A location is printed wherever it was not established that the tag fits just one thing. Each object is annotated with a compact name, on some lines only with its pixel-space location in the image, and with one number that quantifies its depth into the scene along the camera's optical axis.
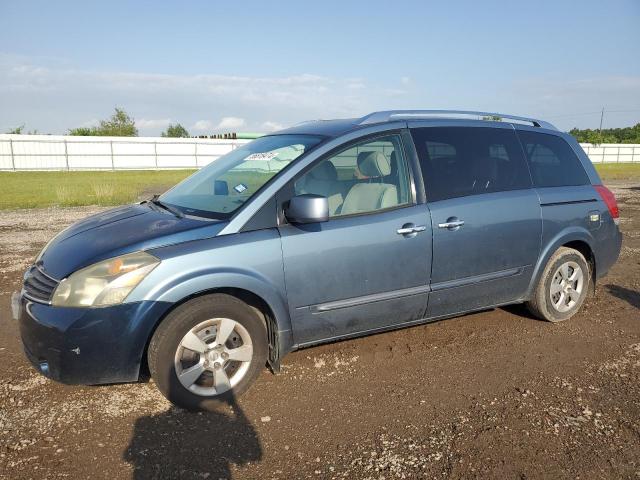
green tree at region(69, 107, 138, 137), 62.16
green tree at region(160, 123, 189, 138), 85.88
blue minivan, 3.04
